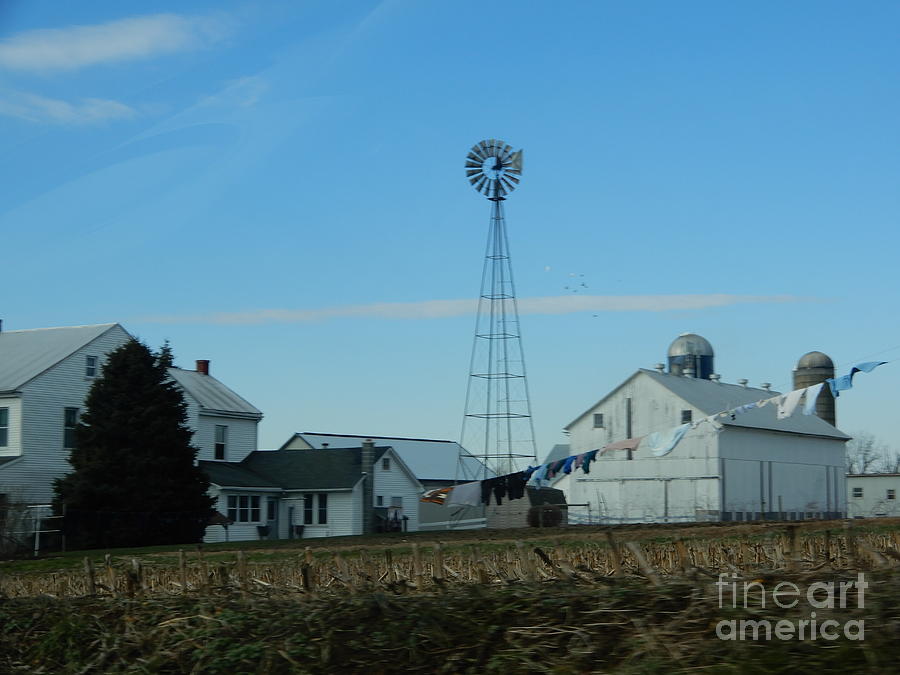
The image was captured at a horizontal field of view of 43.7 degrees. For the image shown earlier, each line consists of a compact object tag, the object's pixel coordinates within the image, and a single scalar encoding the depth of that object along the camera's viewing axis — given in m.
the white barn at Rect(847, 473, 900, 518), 70.50
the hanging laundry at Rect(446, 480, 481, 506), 42.31
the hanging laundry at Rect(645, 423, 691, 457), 30.09
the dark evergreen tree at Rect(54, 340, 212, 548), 41.56
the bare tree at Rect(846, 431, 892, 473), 123.38
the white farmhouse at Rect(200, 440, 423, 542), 51.50
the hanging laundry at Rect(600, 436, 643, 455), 30.27
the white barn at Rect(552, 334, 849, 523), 55.41
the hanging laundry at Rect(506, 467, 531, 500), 38.81
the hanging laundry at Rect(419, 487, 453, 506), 44.03
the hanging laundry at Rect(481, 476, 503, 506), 40.69
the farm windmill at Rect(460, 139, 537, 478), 46.19
